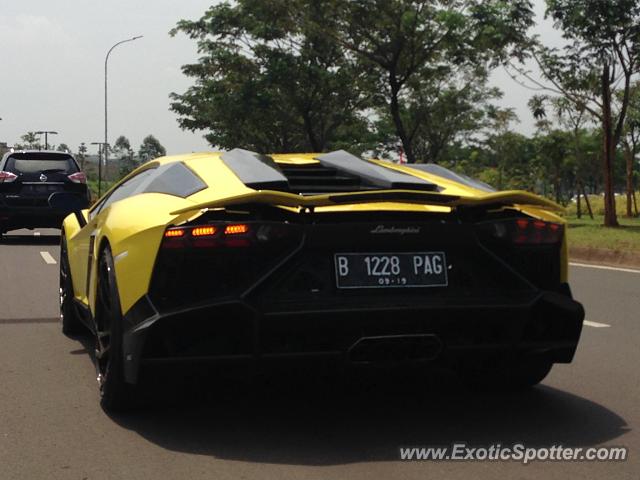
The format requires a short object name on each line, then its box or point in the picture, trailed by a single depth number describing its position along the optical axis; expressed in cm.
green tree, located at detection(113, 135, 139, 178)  13910
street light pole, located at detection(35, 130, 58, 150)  11071
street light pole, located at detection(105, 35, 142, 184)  5018
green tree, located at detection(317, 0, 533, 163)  3119
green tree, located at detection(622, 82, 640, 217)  3621
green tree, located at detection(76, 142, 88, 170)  10430
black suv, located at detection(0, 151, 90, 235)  1720
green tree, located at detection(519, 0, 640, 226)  2370
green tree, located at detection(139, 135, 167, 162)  15575
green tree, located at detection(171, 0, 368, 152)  3656
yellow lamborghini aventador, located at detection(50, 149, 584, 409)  406
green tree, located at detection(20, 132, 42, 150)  11569
